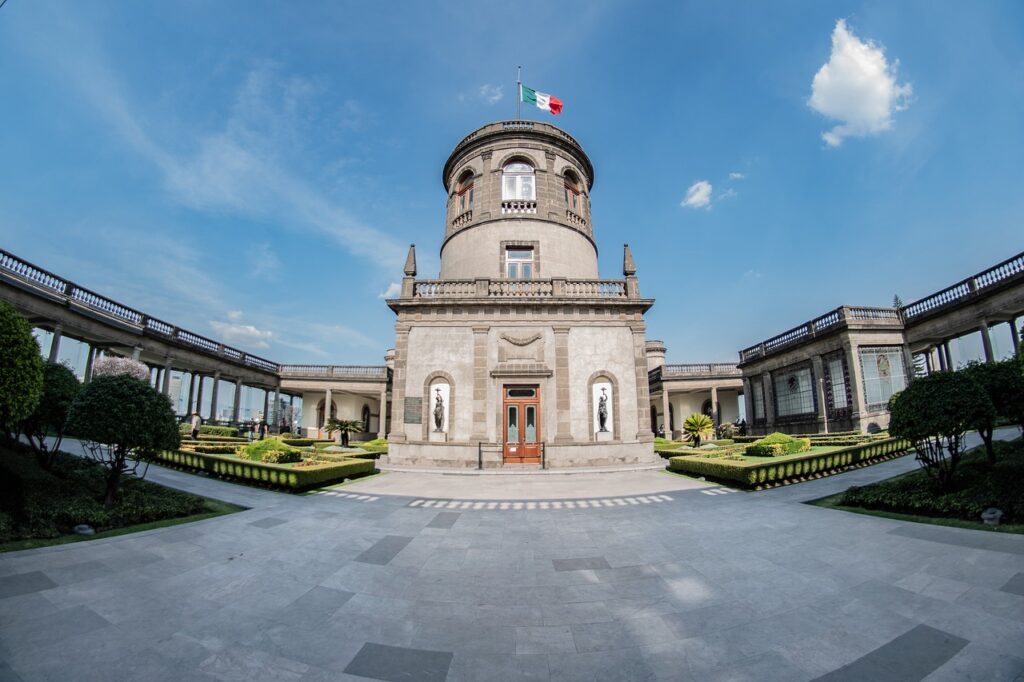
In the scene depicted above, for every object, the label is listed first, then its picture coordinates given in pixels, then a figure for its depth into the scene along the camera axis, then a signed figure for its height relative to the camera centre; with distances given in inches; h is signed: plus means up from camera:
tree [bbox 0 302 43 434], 293.9 +35.7
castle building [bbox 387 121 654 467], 775.7 +81.5
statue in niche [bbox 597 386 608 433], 789.9 +4.8
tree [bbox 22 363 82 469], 399.9 +11.3
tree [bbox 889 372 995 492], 347.6 -0.8
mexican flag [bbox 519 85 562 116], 957.8 +716.0
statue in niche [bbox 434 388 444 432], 788.0 +7.0
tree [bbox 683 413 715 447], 896.3 -27.6
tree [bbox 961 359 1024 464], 374.6 +21.8
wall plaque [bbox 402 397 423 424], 789.2 +9.2
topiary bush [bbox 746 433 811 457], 631.8 -50.6
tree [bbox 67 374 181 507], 350.0 -1.7
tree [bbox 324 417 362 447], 1035.3 -25.5
